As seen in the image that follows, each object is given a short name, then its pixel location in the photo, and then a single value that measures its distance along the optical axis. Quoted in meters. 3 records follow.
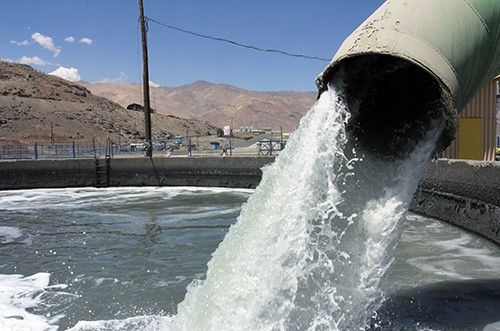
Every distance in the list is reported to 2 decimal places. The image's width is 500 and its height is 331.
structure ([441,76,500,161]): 13.05
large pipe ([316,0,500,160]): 4.01
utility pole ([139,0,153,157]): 20.25
